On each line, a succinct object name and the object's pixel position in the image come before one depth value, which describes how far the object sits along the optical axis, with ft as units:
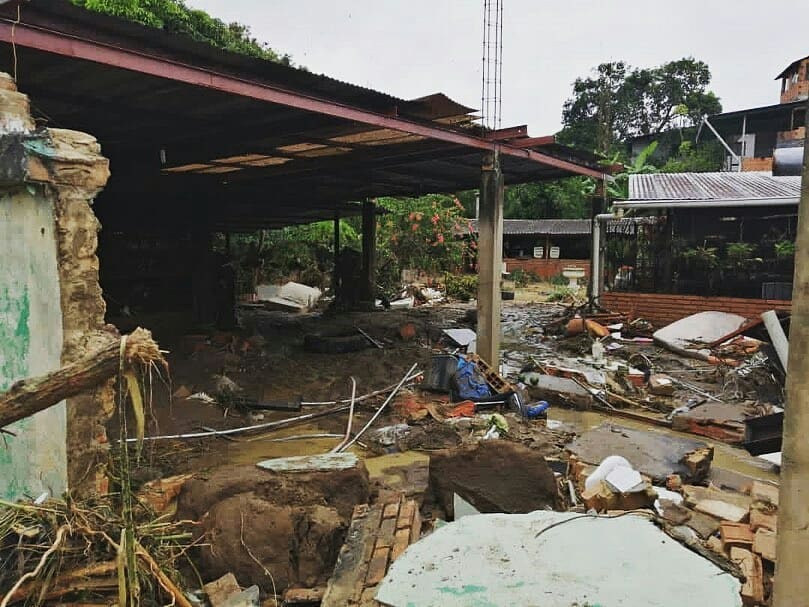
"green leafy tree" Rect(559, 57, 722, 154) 127.44
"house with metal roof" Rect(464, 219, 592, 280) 102.83
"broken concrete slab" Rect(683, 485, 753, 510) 15.92
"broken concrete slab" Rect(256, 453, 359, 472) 14.96
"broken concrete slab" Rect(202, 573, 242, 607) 11.03
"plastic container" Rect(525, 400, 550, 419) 25.79
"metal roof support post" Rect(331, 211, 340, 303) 57.11
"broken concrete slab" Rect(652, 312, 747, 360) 40.30
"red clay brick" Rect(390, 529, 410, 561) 11.71
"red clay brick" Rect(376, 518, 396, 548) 12.11
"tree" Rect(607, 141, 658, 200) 74.28
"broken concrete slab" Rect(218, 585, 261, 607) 10.99
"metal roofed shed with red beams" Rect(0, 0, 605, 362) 14.87
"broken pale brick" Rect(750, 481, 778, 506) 15.89
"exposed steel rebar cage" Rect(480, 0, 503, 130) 31.55
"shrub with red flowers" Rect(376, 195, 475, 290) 78.48
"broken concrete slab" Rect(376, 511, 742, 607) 8.07
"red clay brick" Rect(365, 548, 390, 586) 11.03
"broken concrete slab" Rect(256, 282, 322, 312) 62.34
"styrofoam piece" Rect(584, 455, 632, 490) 16.04
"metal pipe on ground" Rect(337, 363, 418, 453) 22.04
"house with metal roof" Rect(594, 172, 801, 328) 45.29
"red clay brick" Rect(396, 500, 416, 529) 12.85
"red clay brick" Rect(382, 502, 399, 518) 13.29
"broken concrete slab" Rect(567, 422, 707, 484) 18.81
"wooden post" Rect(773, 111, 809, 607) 8.43
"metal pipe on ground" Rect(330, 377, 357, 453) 21.47
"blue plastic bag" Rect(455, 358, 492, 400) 27.14
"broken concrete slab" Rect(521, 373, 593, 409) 28.09
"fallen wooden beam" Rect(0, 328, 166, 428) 6.81
